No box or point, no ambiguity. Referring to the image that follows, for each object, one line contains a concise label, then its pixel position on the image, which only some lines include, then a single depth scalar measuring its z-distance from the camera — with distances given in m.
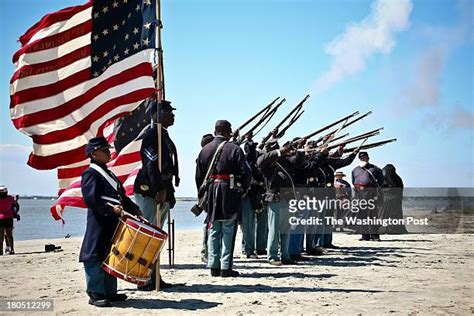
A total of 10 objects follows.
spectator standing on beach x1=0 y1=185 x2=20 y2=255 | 13.12
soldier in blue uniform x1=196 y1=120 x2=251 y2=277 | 7.65
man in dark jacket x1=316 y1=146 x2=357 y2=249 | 12.19
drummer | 5.91
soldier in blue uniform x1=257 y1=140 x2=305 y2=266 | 8.93
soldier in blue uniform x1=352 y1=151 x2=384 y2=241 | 14.66
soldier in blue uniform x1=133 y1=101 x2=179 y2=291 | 6.83
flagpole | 6.84
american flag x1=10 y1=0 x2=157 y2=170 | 6.89
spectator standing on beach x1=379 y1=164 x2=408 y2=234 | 15.59
